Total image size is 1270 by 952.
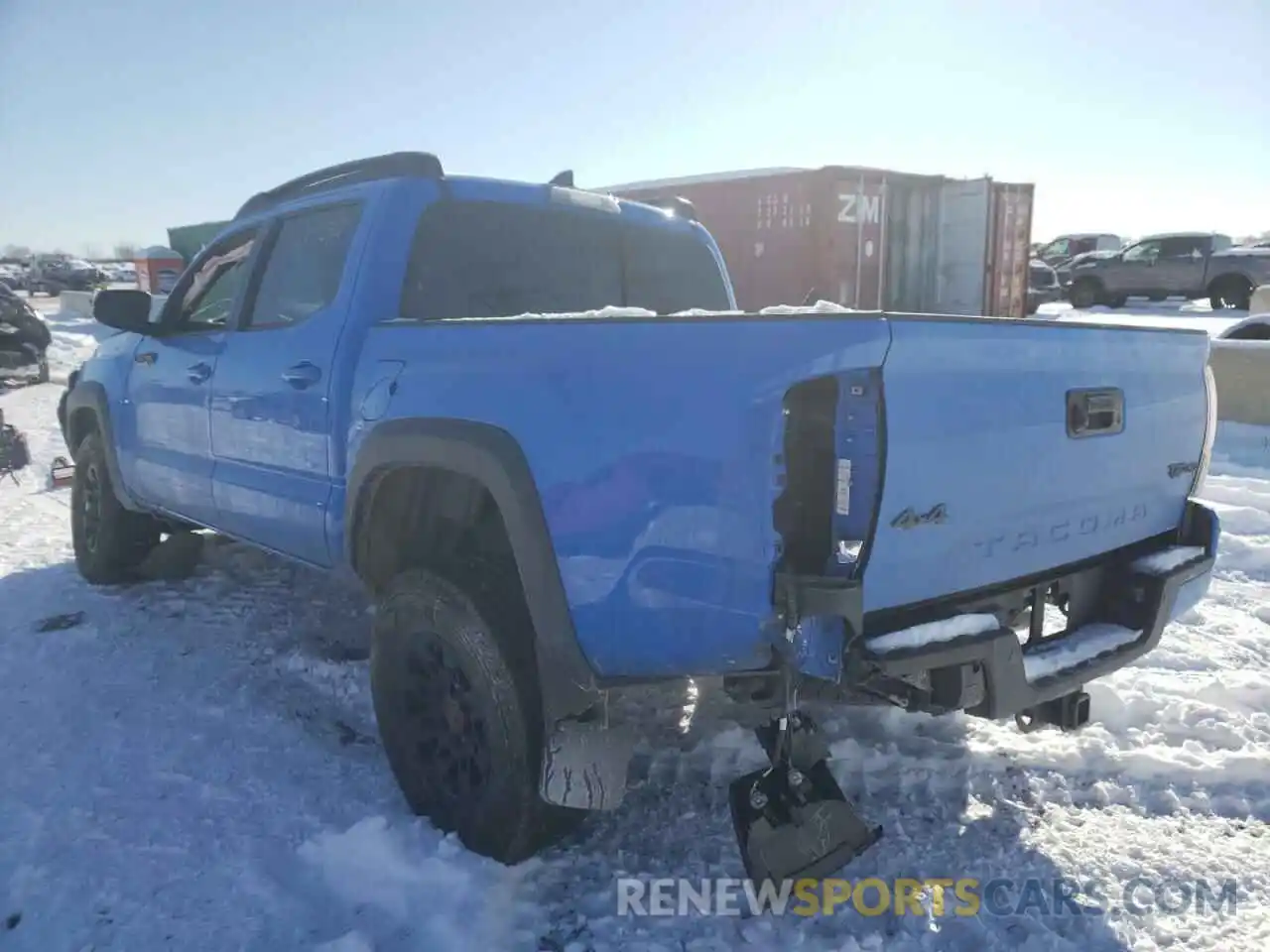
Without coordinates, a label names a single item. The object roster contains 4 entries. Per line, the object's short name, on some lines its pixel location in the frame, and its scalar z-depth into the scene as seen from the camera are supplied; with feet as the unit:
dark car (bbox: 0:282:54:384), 43.04
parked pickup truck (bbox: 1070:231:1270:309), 75.31
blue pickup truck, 6.82
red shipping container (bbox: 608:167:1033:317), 48.55
